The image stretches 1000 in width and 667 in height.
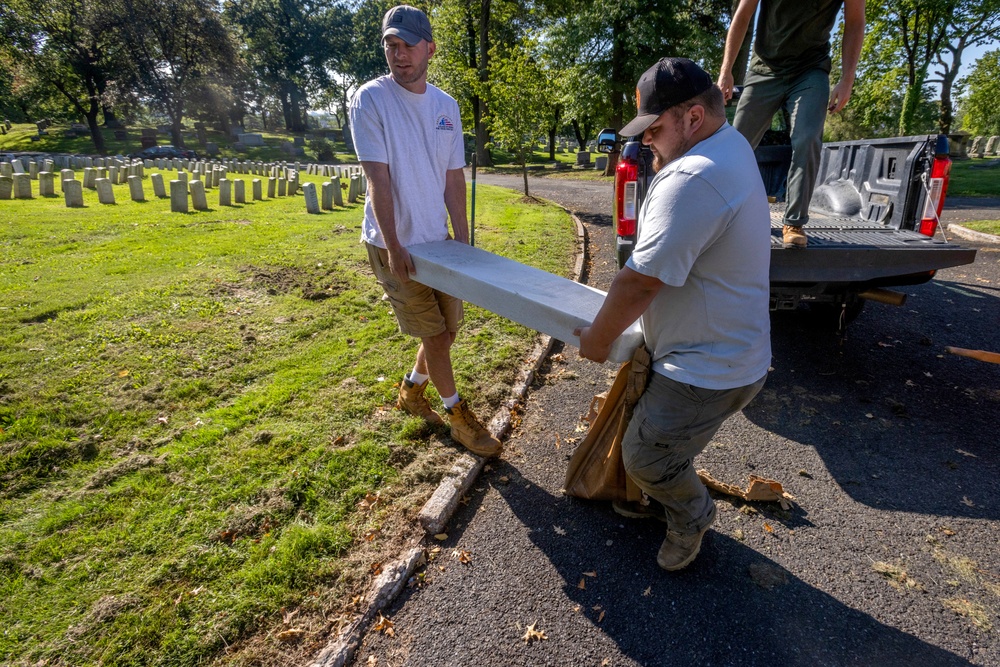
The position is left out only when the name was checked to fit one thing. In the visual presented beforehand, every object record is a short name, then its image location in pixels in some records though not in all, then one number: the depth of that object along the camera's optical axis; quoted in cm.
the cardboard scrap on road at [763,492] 295
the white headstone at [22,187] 1310
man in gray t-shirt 175
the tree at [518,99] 1445
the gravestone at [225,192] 1325
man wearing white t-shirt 272
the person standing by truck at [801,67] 369
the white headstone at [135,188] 1349
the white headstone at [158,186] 1399
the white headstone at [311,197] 1283
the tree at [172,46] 4041
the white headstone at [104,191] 1275
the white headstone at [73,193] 1195
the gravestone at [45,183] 1354
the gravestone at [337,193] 1388
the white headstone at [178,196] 1201
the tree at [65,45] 3825
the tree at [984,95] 4003
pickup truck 367
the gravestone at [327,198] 1343
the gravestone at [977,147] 3400
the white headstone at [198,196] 1254
